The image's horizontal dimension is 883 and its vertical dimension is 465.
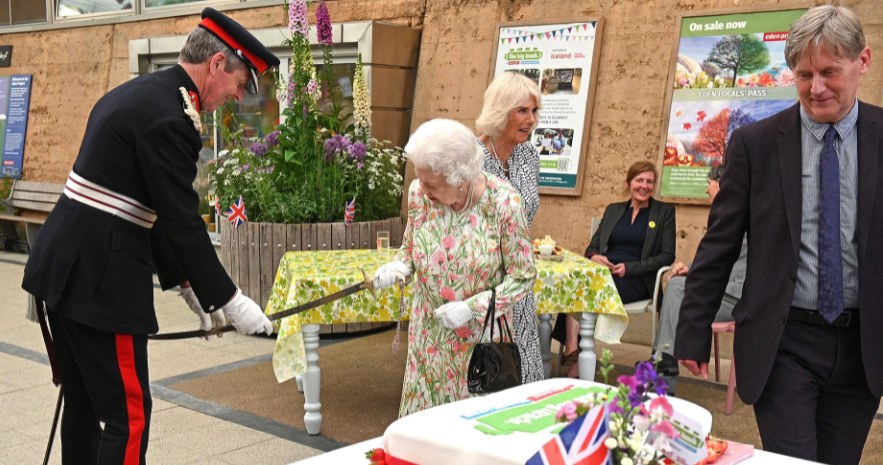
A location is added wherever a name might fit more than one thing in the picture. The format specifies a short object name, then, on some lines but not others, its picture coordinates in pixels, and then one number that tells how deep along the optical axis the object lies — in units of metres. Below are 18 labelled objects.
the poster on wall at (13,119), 12.34
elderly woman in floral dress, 3.02
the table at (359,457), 1.74
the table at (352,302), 4.49
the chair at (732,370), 5.00
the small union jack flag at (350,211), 6.54
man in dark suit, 2.22
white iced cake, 1.42
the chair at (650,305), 5.64
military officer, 2.68
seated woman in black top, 5.79
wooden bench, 11.47
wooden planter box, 6.56
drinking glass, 5.47
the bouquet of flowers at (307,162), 6.72
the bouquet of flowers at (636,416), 1.44
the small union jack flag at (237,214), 6.39
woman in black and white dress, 3.97
